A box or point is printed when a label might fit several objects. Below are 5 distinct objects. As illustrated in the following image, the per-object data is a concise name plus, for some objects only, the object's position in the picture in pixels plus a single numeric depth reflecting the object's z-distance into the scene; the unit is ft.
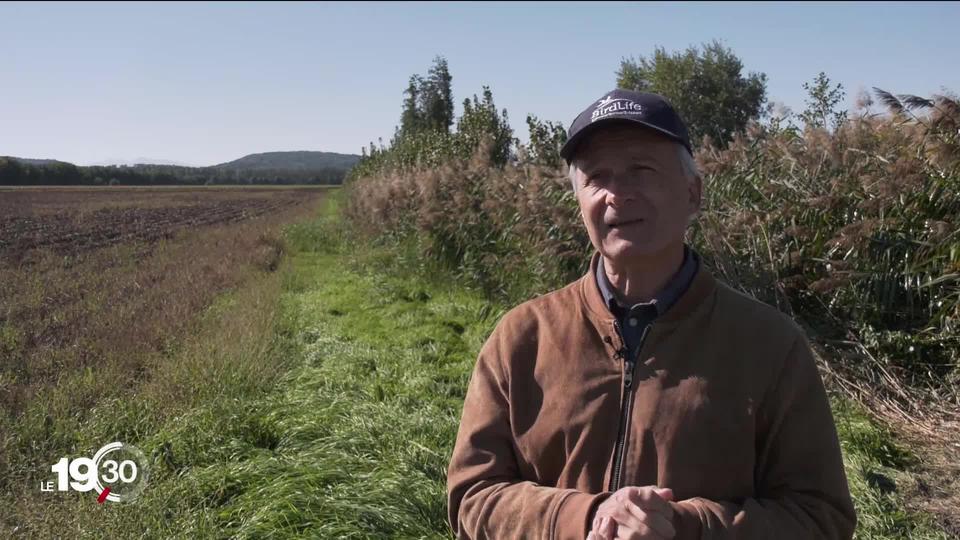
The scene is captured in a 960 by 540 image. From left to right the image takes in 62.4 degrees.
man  5.65
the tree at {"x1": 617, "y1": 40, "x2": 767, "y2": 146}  132.36
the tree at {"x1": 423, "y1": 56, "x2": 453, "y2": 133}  107.86
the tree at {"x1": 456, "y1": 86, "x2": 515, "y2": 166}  44.40
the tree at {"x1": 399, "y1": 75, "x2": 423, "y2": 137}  109.26
